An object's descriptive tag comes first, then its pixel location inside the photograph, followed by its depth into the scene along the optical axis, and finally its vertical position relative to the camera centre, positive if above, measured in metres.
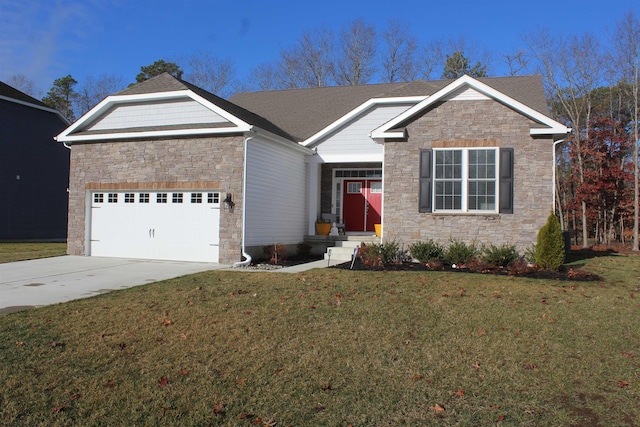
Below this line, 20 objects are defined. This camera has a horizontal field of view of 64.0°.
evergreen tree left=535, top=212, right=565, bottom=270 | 11.16 -0.44
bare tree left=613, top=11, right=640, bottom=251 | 21.12 +6.40
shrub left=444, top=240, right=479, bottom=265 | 12.06 -0.71
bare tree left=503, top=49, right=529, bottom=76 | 30.91 +9.95
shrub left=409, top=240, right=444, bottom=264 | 12.68 -0.72
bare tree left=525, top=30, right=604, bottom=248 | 26.52 +7.08
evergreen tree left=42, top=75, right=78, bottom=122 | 42.56 +10.07
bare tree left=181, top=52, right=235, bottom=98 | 39.22 +10.10
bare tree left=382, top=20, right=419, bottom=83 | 35.38 +10.57
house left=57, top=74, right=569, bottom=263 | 12.89 +1.43
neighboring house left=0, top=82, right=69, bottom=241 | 23.89 +2.12
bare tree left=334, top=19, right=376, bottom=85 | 35.22 +10.46
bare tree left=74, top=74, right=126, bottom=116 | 44.22 +9.78
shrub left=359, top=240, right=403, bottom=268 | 12.22 -0.77
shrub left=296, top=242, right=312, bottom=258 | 16.06 -0.95
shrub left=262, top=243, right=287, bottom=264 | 14.05 -0.90
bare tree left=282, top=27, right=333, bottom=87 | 36.31 +10.59
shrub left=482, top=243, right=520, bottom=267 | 11.80 -0.73
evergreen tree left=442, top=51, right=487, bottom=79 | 35.47 +10.98
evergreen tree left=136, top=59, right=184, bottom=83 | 38.50 +11.08
